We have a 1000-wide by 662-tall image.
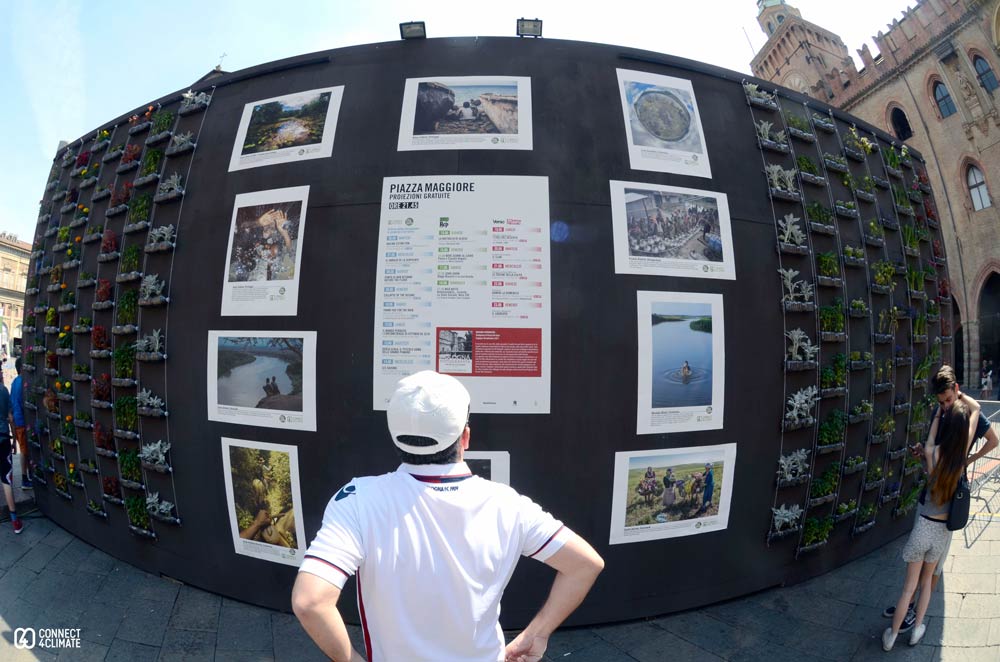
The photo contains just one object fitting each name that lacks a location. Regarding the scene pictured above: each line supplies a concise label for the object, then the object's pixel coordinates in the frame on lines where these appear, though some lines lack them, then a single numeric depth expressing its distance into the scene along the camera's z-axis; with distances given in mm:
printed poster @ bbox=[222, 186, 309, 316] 4961
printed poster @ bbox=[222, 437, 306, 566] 4922
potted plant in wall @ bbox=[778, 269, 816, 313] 5336
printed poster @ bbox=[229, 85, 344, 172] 5207
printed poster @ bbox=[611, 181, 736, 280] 4875
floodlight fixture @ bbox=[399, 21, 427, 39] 5207
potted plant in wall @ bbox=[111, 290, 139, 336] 5695
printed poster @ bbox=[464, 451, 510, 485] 4594
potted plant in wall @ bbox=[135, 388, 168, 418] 5402
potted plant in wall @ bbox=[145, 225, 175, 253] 5531
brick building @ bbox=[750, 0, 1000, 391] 22297
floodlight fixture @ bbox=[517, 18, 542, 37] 5207
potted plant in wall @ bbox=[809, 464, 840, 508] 5637
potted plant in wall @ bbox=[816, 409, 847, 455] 5613
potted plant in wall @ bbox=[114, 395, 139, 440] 5656
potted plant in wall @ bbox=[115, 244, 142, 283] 5781
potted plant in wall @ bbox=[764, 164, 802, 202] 5555
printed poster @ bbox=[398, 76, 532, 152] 4934
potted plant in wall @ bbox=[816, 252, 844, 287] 5684
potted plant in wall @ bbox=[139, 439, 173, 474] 5406
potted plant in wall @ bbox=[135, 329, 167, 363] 5414
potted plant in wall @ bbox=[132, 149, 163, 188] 5984
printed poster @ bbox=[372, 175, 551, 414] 4613
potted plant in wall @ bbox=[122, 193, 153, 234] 5840
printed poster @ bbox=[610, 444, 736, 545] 4816
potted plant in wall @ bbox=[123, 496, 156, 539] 5699
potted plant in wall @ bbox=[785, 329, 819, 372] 5332
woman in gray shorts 4266
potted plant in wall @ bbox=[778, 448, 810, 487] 5324
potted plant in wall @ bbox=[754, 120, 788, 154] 5695
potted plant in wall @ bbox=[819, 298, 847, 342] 5621
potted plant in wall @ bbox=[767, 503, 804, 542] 5367
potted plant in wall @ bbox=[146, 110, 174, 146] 6127
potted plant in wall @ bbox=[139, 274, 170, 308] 5477
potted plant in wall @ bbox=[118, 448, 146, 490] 5699
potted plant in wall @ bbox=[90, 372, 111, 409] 5949
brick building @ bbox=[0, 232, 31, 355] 43906
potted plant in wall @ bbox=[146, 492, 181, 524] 5461
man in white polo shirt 1733
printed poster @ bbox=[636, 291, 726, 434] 4805
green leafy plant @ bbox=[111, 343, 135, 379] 5672
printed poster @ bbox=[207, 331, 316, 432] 4832
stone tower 34125
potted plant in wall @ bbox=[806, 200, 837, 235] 5785
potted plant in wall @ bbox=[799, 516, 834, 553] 5613
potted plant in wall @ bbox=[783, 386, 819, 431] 5316
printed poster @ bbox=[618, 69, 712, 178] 5129
